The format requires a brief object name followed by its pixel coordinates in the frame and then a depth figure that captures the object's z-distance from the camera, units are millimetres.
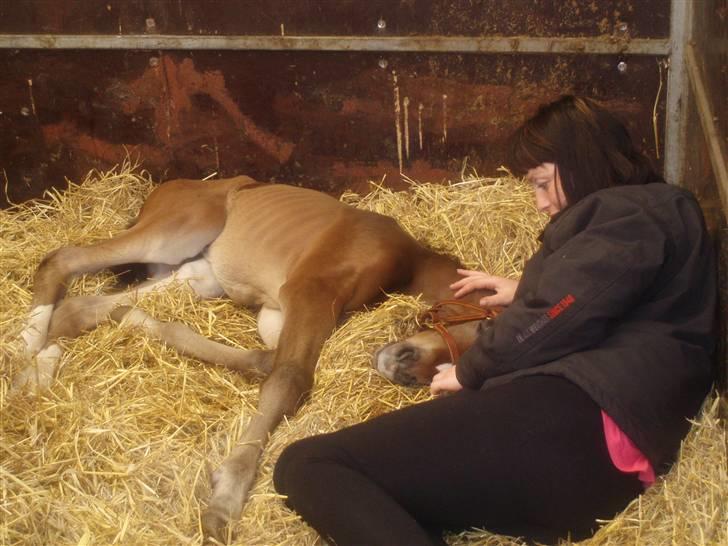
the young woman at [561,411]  2500
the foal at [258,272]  3619
